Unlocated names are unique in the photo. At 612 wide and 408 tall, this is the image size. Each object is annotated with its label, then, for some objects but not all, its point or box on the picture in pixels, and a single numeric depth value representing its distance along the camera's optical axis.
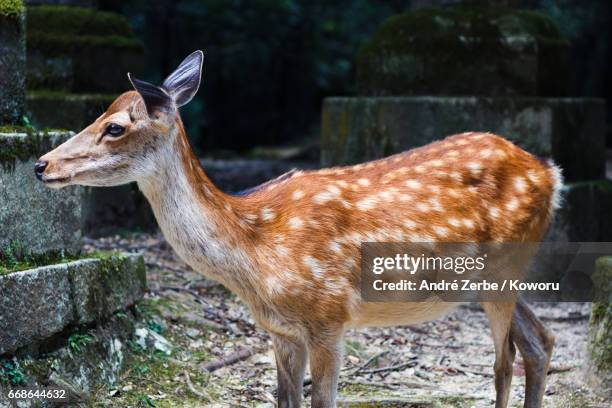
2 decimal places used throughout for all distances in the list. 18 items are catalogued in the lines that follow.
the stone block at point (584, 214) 8.13
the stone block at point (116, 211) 8.33
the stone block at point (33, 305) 4.62
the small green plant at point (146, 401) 5.16
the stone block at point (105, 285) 5.16
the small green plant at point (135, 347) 5.61
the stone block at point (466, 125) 8.12
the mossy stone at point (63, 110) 8.43
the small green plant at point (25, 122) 5.34
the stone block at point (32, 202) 4.95
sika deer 4.38
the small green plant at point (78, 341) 5.09
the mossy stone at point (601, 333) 5.66
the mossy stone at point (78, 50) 8.73
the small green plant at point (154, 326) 5.91
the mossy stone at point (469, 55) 8.38
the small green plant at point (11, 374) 4.60
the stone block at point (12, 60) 5.21
